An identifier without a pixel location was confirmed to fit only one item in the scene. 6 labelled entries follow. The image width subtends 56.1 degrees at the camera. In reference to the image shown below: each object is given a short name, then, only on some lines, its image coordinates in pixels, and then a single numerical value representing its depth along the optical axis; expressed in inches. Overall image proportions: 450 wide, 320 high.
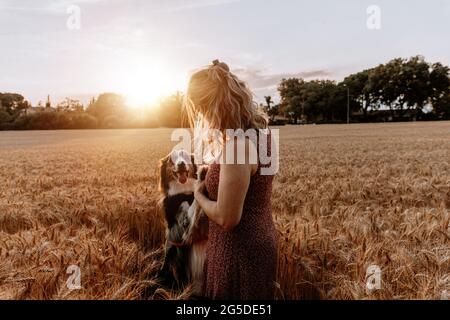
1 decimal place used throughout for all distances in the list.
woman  89.1
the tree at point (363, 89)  2950.3
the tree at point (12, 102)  2203.5
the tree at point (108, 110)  2392.1
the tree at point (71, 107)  2773.9
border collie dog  122.0
